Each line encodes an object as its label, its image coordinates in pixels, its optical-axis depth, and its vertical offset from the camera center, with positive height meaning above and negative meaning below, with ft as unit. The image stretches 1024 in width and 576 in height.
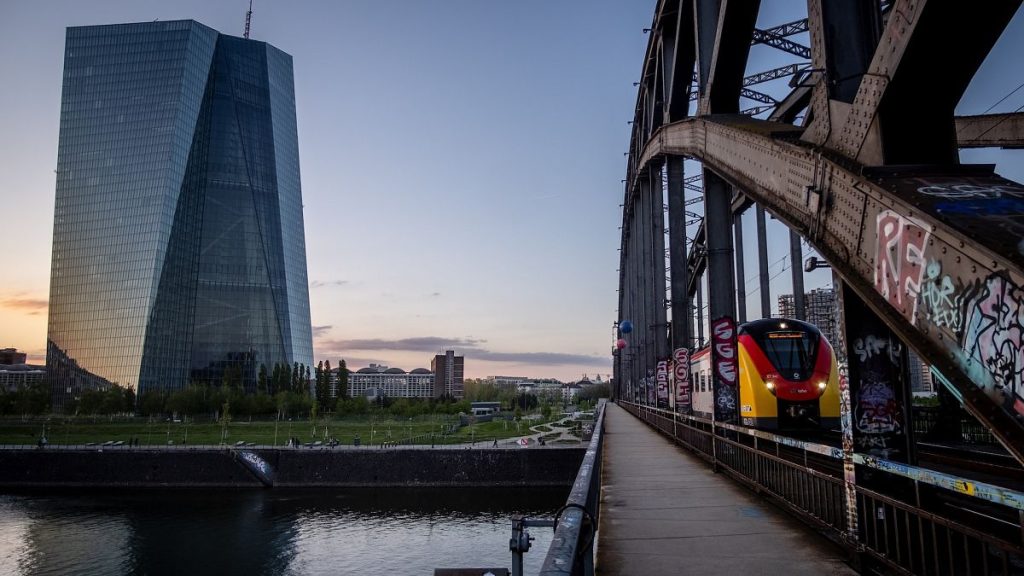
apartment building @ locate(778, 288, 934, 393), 193.98 +16.70
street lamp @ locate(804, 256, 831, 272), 27.76 +4.49
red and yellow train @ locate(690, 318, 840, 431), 58.08 -1.55
